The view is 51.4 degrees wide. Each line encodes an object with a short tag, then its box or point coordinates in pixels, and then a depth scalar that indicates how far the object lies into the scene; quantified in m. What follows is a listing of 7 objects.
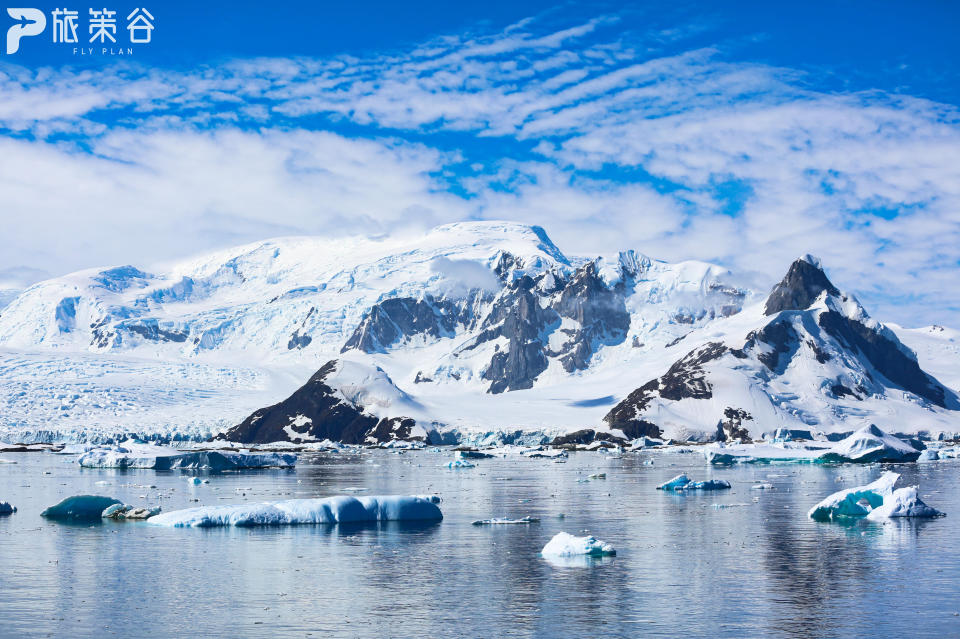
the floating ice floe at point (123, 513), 57.94
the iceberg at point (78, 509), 59.34
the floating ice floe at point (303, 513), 54.25
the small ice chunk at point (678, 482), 84.94
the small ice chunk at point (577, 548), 42.78
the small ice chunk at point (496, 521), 56.81
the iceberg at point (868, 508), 58.78
